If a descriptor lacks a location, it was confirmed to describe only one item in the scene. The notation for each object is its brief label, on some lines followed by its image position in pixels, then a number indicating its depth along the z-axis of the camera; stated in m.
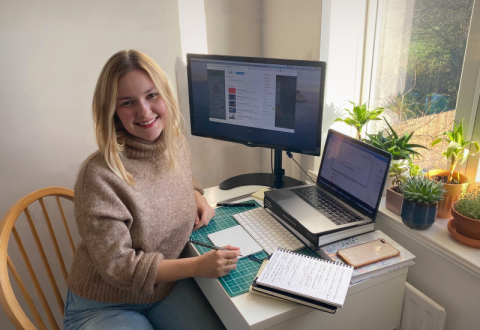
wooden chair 0.88
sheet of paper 1.01
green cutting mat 0.87
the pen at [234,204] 1.29
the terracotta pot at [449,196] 1.02
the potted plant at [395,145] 1.11
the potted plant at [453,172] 1.02
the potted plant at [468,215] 0.90
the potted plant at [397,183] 1.10
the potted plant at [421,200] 0.96
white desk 0.79
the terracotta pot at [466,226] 0.90
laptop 1.00
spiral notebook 0.78
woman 0.91
